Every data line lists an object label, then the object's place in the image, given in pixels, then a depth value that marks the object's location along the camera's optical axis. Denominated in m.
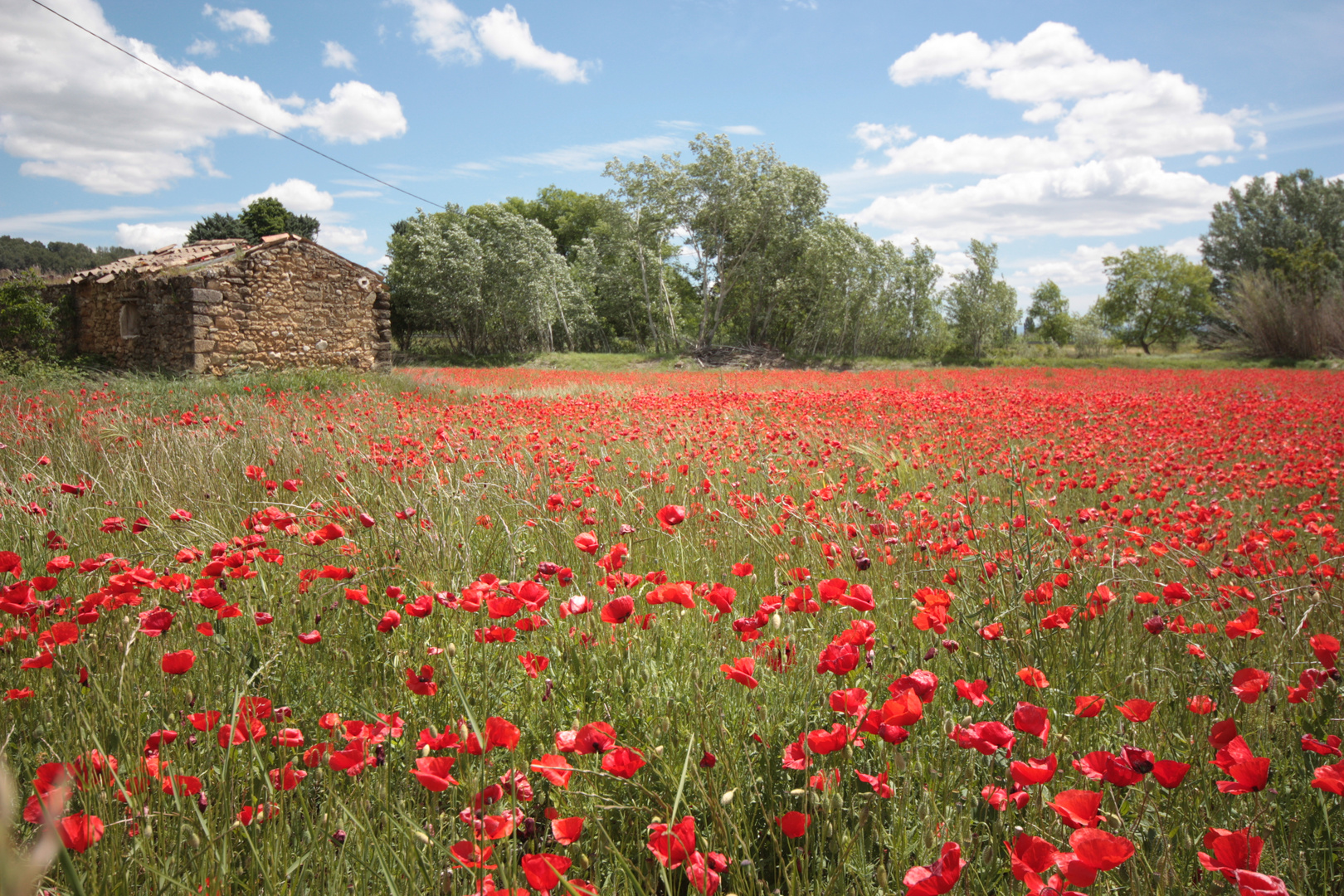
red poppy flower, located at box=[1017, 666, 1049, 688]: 1.51
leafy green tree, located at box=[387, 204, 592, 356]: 33.22
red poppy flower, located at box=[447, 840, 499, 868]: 1.10
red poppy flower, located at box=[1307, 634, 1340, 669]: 1.44
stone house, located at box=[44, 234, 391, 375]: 14.74
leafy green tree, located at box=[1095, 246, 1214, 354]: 52.41
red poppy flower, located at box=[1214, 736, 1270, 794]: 1.10
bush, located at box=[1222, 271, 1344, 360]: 27.08
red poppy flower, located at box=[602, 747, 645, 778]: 1.16
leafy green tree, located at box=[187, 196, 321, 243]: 43.06
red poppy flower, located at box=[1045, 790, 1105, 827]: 1.05
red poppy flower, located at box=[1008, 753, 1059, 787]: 1.10
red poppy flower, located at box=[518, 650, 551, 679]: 1.67
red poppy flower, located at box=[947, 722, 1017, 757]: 1.18
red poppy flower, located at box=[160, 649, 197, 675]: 1.39
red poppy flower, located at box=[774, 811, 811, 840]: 1.16
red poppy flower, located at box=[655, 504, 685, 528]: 1.97
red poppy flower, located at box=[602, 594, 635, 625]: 1.53
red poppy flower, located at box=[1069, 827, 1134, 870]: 0.94
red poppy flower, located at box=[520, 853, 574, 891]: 0.96
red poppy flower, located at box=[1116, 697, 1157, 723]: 1.31
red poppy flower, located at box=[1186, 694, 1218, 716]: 1.52
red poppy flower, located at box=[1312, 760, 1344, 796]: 1.08
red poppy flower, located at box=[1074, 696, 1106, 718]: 1.42
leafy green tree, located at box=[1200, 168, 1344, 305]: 45.19
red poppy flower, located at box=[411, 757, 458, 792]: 1.10
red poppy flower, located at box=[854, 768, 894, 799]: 1.25
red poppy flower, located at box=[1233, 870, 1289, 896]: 0.94
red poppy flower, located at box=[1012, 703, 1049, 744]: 1.22
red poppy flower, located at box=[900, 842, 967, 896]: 1.00
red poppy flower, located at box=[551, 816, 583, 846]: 1.13
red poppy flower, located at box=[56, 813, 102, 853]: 1.08
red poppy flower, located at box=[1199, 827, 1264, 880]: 1.03
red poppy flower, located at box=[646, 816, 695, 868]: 1.13
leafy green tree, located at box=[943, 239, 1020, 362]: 38.81
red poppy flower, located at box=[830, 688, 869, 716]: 1.30
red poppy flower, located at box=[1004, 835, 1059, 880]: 1.02
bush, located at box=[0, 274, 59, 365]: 16.34
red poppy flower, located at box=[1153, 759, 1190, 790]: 1.09
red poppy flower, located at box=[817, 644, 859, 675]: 1.33
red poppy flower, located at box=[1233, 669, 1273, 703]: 1.42
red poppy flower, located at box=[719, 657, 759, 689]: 1.40
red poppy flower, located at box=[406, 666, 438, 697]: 1.45
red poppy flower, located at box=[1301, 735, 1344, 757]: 1.27
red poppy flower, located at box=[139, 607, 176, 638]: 1.59
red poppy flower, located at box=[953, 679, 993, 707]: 1.35
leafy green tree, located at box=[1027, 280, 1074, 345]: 74.81
